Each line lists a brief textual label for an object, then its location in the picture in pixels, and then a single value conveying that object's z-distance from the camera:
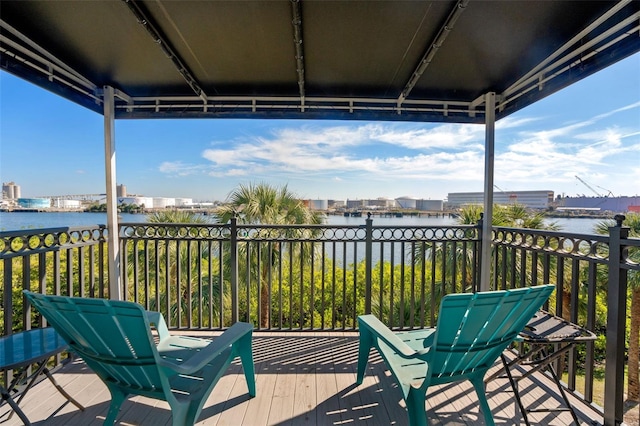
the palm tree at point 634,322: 6.65
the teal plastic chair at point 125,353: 1.25
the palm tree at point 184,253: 8.08
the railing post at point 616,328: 1.70
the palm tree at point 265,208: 7.02
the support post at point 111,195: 3.00
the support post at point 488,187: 3.12
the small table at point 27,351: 1.46
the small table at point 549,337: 1.64
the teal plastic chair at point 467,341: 1.36
